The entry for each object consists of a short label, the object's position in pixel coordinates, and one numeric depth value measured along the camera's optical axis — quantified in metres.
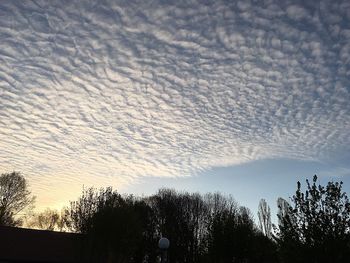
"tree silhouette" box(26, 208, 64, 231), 64.81
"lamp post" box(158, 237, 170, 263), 15.49
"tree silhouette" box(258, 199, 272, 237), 56.72
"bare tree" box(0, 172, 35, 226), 50.41
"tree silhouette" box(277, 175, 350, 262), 14.29
